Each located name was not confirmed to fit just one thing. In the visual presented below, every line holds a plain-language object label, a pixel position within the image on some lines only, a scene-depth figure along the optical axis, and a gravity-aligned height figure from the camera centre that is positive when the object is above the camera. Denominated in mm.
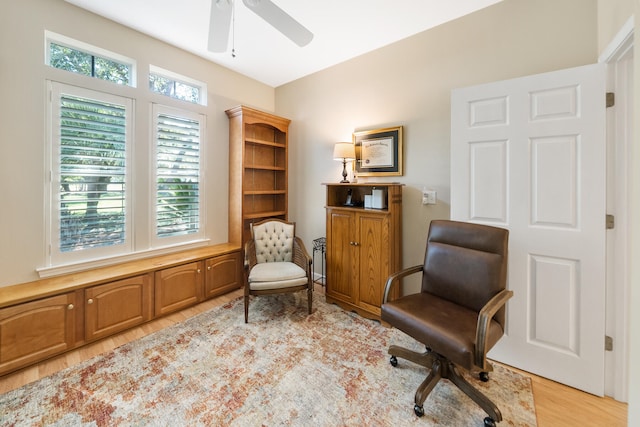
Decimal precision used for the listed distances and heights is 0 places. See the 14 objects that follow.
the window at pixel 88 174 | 2330 +363
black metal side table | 3607 -518
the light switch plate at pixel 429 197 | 2639 +160
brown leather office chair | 1470 -633
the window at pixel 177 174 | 2992 +450
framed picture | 2883 +696
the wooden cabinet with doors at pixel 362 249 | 2609 -379
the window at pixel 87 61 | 2369 +1464
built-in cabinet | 1935 -808
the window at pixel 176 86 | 3012 +1534
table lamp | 3012 +703
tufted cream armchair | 2645 -584
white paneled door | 1716 +77
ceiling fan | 1552 +1211
